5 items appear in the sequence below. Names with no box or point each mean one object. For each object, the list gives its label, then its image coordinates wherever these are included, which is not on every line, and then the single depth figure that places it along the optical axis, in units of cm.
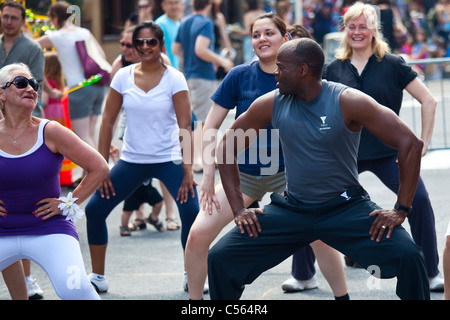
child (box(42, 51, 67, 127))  1977
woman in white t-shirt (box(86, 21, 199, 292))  1264
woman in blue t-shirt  1095
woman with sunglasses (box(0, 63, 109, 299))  945
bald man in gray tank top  901
